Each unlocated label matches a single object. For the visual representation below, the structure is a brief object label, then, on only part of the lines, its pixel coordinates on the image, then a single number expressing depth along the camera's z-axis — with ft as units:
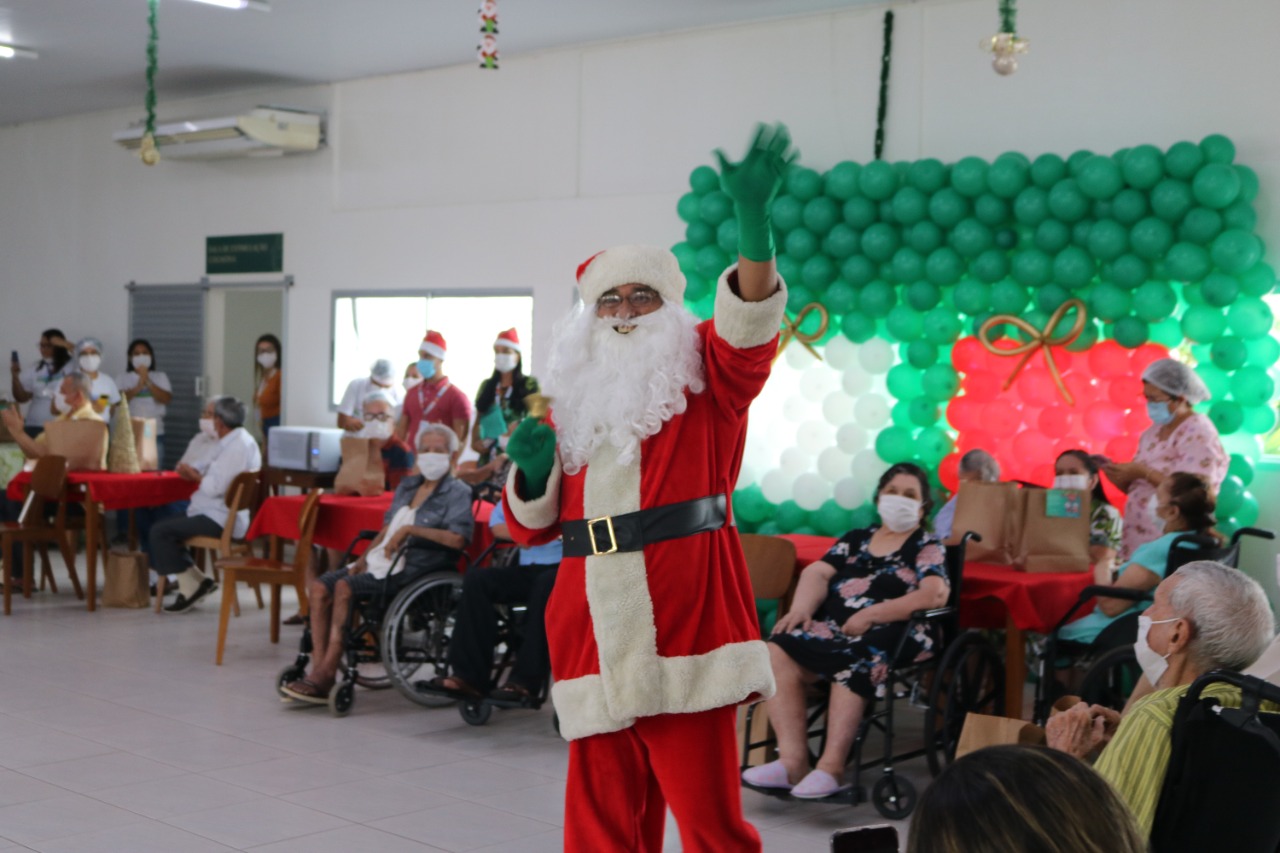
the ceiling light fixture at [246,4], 25.21
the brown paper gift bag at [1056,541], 15.65
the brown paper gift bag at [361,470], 22.43
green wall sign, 34.22
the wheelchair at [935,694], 13.73
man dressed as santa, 8.41
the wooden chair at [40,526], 24.93
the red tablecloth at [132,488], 24.84
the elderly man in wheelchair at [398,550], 17.88
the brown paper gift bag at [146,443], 26.86
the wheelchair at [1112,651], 13.87
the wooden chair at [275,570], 20.94
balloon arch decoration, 18.84
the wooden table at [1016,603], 14.98
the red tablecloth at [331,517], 20.90
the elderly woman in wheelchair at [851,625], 13.87
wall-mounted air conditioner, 31.94
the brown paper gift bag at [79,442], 25.89
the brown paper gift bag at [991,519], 16.03
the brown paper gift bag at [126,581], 25.63
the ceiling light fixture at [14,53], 30.53
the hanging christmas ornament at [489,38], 20.12
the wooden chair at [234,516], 22.85
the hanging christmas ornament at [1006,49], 16.65
